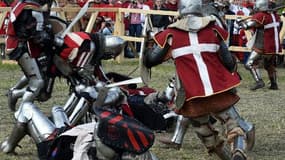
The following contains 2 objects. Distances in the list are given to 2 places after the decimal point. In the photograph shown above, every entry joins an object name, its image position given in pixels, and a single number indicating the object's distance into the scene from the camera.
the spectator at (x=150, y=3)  18.55
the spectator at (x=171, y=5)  17.86
